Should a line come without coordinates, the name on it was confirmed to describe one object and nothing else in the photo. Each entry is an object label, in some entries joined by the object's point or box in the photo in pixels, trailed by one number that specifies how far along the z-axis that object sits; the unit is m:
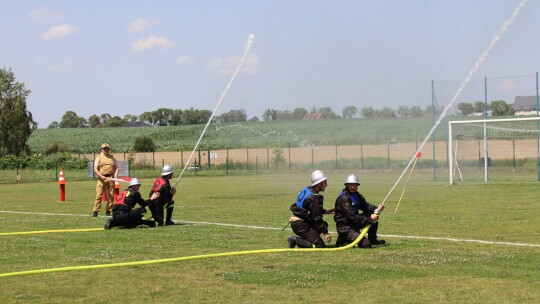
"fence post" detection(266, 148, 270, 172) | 68.94
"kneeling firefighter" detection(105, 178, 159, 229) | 19.00
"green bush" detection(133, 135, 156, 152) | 97.75
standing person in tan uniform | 23.22
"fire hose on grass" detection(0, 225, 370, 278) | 12.21
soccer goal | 43.78
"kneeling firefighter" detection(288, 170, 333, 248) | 14.74
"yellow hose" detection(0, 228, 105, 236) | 18.34
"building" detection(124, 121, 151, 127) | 159.34
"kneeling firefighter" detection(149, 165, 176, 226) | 19.52
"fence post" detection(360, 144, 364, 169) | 63.84
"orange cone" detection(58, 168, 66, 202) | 31.59
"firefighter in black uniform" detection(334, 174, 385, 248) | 14.71
